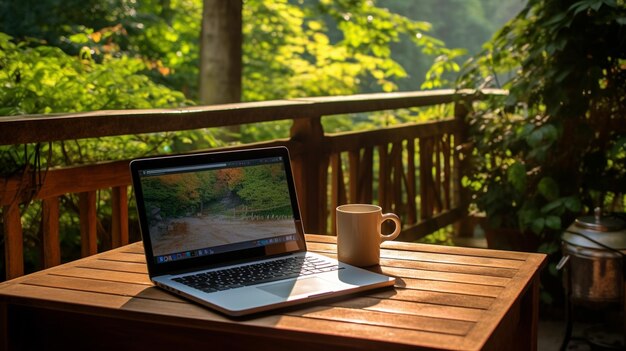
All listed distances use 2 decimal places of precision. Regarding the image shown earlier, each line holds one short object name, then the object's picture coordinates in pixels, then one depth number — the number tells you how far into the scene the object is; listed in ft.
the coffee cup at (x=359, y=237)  5.76
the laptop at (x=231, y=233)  5.12
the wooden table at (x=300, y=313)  4.37
